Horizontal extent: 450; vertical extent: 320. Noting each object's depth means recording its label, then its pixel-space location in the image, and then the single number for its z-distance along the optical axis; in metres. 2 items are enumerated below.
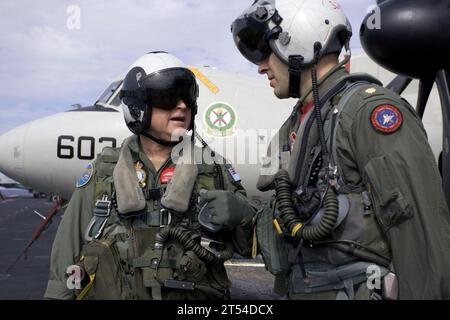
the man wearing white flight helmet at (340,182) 1.62
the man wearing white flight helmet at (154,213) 2.35
